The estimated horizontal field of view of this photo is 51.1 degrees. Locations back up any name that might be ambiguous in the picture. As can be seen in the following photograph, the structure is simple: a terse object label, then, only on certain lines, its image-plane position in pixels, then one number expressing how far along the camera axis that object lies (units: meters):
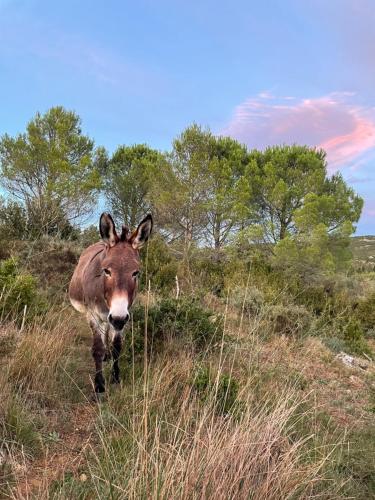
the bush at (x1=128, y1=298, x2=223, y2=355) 5.19
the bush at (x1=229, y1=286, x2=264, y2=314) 8.79
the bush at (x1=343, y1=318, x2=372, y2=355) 9.02
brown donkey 3.55
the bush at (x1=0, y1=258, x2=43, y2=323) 5.36
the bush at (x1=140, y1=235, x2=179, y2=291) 9.76
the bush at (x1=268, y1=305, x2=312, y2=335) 8.47
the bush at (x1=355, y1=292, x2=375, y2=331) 12.18
